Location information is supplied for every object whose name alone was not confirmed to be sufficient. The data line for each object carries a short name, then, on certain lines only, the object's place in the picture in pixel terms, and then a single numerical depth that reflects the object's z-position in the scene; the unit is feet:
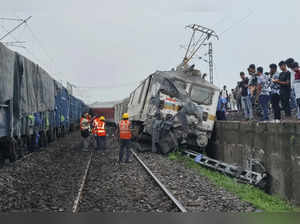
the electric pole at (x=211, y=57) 99.11
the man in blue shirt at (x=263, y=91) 29.60
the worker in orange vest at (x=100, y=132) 43.60
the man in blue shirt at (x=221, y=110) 46.70
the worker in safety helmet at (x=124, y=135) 35.77
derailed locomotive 41.60
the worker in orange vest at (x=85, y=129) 46.63
